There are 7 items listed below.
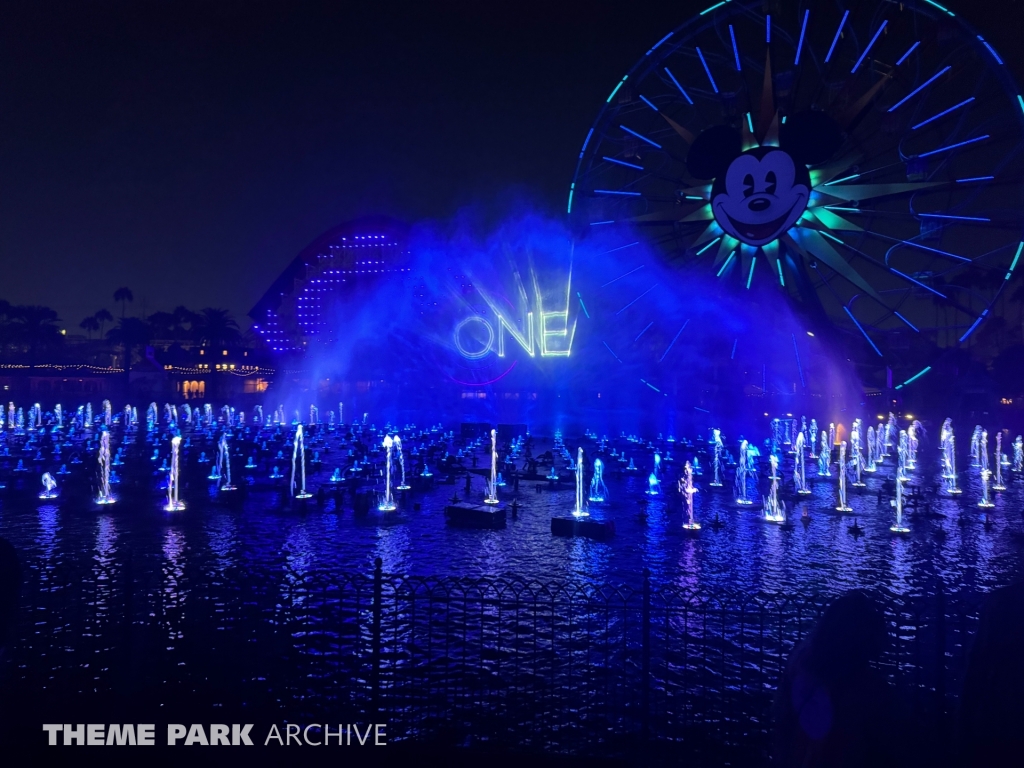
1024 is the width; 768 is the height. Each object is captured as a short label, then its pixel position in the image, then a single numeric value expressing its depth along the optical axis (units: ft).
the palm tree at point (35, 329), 279.28
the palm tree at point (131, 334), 268.00
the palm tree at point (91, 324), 350.84
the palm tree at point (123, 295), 352.69
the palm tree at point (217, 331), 294.66
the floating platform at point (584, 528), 50.75
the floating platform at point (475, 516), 53.83
